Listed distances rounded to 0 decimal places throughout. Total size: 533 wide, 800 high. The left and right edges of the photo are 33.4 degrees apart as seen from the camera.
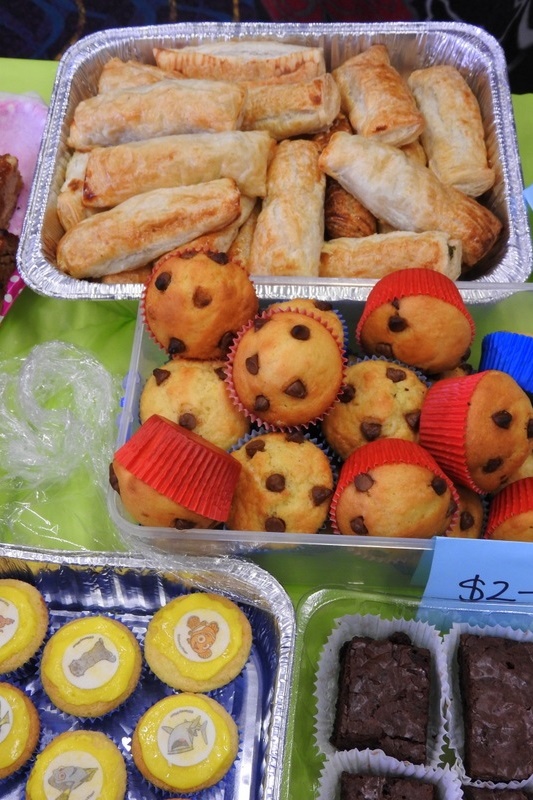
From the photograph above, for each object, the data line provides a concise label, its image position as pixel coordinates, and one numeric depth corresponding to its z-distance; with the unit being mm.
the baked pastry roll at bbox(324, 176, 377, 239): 660
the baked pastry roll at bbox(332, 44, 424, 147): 668
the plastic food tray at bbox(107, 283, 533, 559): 485
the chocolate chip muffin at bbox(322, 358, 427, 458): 511
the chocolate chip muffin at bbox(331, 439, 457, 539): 469
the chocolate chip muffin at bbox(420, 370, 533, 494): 478
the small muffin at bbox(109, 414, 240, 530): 464
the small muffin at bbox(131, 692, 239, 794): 483
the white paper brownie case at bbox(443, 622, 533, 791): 501
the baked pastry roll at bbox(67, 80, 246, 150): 661
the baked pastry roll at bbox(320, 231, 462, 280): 607
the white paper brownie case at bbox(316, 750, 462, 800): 481
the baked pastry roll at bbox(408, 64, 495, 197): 679
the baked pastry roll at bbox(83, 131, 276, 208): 641
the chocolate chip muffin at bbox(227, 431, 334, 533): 492
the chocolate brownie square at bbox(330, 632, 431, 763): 488
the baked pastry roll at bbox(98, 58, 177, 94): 716
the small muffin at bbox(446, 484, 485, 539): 502
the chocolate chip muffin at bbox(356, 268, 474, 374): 515
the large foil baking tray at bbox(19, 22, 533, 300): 645
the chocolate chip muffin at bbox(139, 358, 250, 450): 517
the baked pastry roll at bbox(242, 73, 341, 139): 675
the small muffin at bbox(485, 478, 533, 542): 486
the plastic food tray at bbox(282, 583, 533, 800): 511
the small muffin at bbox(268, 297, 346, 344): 534
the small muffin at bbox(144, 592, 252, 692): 511
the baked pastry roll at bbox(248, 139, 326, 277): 619
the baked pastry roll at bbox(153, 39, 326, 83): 712
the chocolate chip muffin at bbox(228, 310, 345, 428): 482
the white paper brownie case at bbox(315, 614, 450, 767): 501
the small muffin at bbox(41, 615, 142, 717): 506
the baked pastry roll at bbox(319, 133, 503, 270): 634
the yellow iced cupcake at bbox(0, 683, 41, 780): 491
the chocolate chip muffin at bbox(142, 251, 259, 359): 504
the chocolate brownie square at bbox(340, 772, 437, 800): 472
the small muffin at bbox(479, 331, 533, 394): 534
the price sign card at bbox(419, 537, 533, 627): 469
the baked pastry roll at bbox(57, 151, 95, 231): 677
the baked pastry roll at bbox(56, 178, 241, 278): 619
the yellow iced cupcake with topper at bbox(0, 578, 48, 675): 519
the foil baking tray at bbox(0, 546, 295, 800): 504
